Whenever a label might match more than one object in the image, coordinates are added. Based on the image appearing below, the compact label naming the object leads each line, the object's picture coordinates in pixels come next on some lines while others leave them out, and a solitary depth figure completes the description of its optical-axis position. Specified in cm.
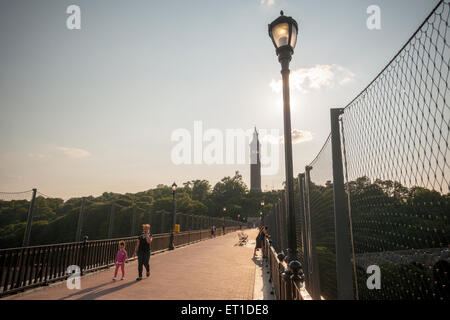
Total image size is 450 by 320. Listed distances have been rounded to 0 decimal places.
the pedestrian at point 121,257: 844
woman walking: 858
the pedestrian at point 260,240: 1560
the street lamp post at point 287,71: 387
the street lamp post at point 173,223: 1800
